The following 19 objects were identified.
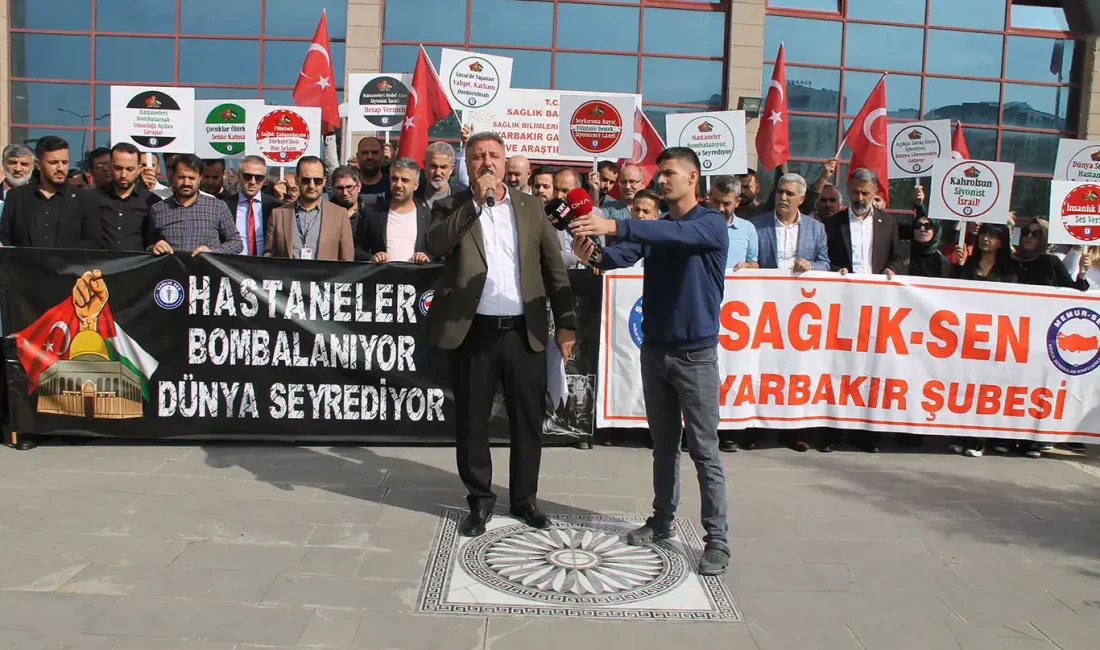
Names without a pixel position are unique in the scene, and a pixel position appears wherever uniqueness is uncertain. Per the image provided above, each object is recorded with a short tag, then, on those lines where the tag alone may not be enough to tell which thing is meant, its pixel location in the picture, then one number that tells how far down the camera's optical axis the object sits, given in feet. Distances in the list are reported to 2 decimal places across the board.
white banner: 21.63
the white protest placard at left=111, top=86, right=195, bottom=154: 27.73
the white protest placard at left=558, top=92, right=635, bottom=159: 28.55
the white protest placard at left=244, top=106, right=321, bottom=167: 28.22
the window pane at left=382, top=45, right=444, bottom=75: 46.75
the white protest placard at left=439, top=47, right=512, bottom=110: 28.68
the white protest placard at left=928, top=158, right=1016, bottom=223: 26.37
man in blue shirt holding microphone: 13.76
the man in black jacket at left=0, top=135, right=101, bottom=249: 21.13
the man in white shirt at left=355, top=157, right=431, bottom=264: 21.30
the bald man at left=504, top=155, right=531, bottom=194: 20.74
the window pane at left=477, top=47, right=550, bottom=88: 47.01
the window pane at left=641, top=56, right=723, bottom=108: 47.67
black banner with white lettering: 20.25
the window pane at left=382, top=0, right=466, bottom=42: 46.83
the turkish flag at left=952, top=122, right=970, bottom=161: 34.65
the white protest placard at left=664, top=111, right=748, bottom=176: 28.66
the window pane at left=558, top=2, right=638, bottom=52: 47.55
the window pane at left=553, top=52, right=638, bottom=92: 47.16
